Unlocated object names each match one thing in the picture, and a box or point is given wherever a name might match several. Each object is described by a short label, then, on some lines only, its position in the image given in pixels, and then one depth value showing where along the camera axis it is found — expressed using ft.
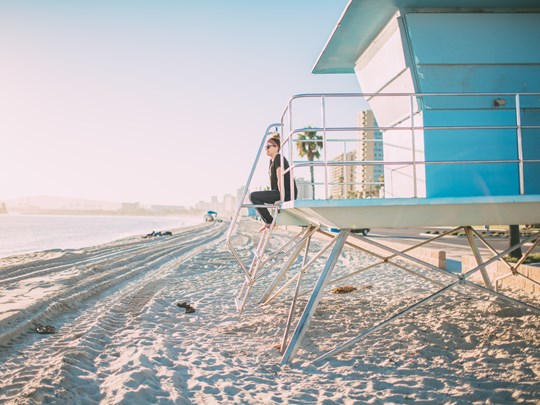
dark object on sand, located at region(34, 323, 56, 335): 19.98
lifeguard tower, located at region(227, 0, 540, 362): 17.04
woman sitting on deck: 19.02
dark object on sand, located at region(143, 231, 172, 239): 107.12
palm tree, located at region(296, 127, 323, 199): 140.57
